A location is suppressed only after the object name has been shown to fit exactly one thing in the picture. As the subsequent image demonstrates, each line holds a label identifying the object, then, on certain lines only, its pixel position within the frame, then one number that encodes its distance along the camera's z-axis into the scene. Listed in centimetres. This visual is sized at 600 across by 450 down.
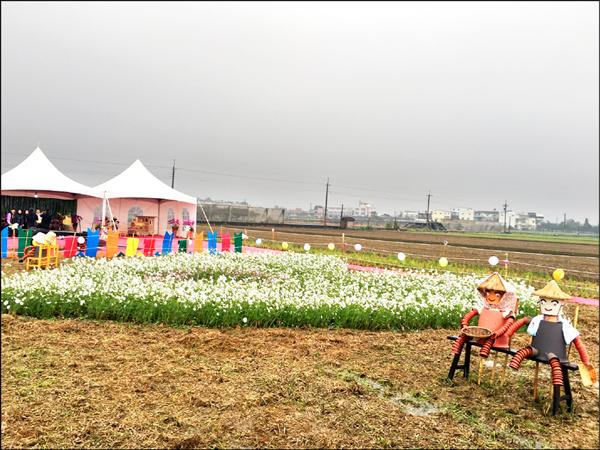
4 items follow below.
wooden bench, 442
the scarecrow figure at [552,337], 432
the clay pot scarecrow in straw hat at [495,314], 405
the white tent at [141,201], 1656
